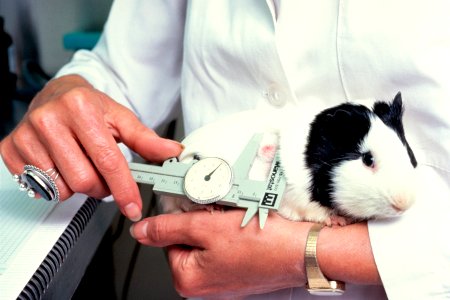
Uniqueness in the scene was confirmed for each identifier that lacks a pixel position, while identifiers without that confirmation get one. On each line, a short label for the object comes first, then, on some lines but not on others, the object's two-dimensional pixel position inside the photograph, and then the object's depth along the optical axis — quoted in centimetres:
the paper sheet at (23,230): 56
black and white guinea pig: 56
